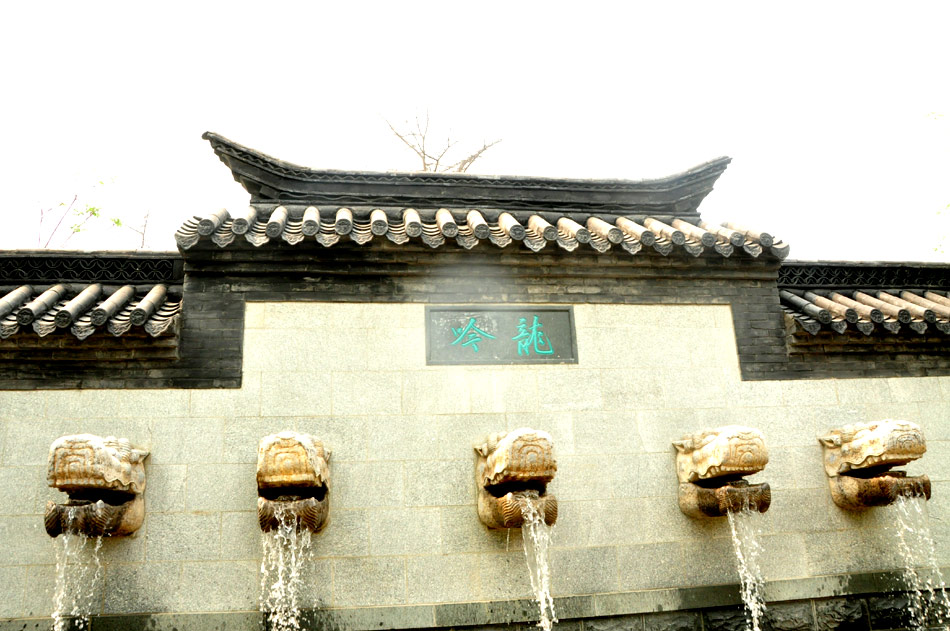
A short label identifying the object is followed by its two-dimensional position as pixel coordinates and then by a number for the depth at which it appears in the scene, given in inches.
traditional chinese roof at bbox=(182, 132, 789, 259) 238.1
